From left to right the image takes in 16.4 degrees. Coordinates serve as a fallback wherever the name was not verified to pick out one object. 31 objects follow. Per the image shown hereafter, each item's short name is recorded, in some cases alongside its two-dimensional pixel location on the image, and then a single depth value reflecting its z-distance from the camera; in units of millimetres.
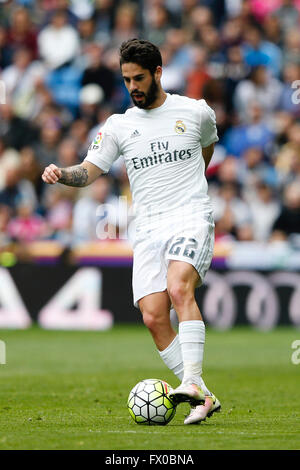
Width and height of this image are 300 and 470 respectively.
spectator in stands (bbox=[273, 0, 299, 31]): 20953
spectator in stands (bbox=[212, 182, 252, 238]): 17703
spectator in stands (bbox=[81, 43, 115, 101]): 19844
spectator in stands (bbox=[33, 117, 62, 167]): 19234
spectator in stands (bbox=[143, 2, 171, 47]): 20359
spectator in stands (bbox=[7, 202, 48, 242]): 17797
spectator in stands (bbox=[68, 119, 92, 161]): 19000
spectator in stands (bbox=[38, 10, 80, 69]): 20625
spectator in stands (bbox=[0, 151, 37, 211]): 18578
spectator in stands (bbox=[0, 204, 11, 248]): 17625
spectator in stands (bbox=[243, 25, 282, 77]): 19852
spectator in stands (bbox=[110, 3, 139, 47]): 20530
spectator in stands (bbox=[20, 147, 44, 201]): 18688
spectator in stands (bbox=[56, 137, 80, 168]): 18453
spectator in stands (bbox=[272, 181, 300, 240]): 17562
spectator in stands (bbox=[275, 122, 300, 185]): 18266
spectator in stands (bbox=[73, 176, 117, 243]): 17375
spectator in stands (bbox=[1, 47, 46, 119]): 20188
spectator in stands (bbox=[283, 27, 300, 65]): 20219
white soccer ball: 7363
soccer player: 7520
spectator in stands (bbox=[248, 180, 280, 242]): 17734
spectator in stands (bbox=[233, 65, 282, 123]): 19422
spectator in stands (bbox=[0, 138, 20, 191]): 18938
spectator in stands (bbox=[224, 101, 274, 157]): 19016
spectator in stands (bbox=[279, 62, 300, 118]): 19484
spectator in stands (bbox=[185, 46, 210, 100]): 19156
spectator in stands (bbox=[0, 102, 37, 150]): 19828
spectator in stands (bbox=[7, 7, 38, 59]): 20953
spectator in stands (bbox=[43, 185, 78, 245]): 17797
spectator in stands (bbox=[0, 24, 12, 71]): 21044
